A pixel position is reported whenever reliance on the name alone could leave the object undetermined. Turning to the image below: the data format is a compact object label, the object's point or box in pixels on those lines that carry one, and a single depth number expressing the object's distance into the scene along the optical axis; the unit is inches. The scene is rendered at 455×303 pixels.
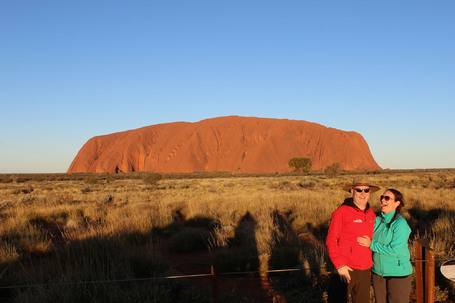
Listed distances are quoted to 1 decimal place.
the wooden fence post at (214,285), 106.6
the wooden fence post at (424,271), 103.5
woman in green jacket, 97.2
